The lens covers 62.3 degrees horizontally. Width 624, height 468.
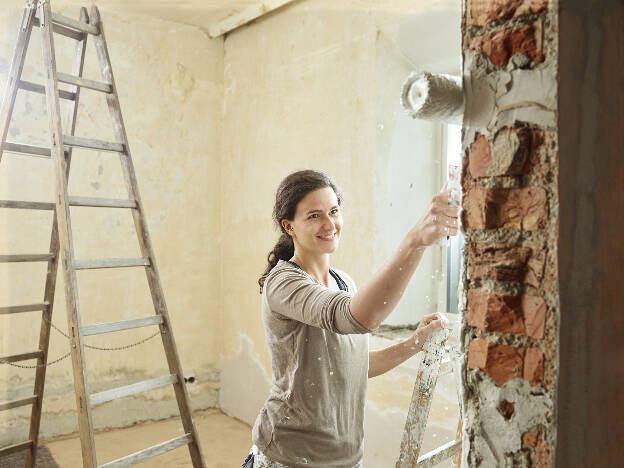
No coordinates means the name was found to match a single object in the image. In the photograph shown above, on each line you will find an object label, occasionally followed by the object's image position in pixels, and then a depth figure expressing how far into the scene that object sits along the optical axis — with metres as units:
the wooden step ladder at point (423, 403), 1.53
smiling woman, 1.30
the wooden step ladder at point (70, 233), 1.97
